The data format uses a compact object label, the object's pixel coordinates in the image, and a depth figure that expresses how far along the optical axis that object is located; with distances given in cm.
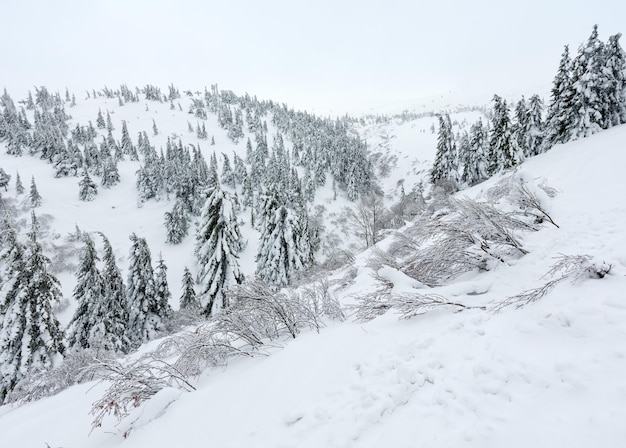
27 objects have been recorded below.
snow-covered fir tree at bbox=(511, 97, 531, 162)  3033
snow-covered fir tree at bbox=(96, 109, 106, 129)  9288
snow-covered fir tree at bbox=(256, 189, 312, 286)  2277
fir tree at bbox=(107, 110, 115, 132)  8886
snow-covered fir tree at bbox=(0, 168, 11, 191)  5225
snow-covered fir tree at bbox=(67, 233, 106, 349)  1830
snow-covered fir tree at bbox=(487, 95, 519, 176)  3047
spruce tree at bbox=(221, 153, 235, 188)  6876
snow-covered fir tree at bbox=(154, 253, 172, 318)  2598
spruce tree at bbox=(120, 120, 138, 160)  7586
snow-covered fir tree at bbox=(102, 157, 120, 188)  6159
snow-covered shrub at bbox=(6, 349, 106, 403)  811
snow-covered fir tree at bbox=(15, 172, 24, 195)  5228
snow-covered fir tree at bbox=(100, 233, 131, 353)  1858
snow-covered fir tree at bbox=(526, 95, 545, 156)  3120
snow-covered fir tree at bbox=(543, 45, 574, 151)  2445
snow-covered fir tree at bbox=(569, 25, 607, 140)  2238
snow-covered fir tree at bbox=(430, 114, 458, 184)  4150
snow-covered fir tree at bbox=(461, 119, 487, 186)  4022
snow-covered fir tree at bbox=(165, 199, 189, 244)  5000
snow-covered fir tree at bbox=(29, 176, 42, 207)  4984
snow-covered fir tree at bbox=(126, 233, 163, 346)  2372
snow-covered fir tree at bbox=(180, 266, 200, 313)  2869
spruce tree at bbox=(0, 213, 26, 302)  1305
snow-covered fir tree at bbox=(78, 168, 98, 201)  5541
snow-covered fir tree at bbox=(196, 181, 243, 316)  1494
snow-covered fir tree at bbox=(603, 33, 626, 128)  2209
